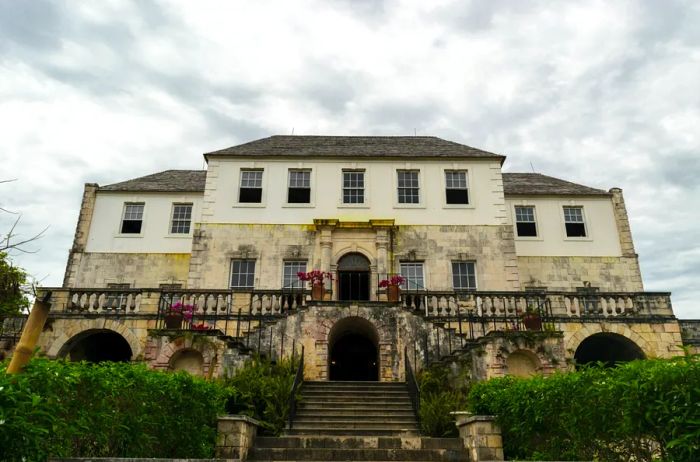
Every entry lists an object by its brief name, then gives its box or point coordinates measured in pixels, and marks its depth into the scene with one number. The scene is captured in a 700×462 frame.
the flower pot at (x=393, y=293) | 16.84
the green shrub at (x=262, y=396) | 10.89
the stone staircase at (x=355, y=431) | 9.15
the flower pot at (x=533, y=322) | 14.38
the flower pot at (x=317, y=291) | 17.30
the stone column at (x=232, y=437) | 8.37
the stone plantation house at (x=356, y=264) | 15.46
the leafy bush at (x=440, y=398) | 10.58
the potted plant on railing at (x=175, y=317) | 14.52
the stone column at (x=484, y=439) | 8.51
